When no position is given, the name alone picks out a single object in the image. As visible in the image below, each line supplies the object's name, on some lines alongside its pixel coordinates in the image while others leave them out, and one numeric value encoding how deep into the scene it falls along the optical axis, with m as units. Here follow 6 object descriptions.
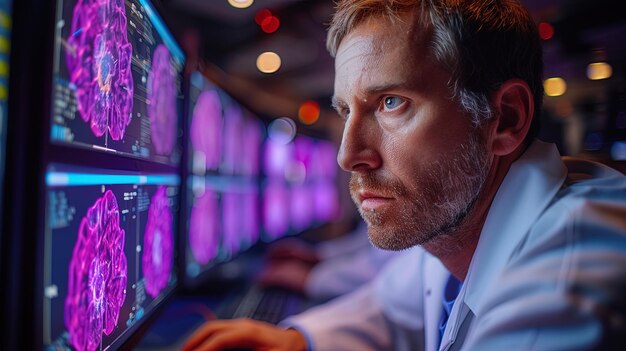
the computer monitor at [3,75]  0.44
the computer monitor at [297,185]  2.40
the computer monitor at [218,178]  1.32
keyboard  1.42
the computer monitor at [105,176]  0.50
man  0.78
